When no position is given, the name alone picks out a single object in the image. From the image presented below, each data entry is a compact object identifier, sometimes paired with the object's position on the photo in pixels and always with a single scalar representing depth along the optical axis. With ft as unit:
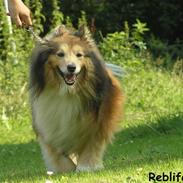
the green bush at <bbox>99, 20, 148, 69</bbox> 97.62
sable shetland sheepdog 48.13
